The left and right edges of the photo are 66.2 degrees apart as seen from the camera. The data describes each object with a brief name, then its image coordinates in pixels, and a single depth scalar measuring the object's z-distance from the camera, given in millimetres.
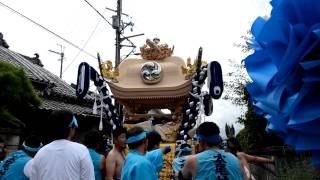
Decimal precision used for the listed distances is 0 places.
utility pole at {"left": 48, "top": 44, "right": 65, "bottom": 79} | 19604
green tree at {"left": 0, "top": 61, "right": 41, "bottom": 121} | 4308
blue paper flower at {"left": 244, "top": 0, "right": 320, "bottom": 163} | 738
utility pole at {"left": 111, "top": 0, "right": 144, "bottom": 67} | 10109
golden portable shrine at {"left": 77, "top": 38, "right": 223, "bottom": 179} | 5840
